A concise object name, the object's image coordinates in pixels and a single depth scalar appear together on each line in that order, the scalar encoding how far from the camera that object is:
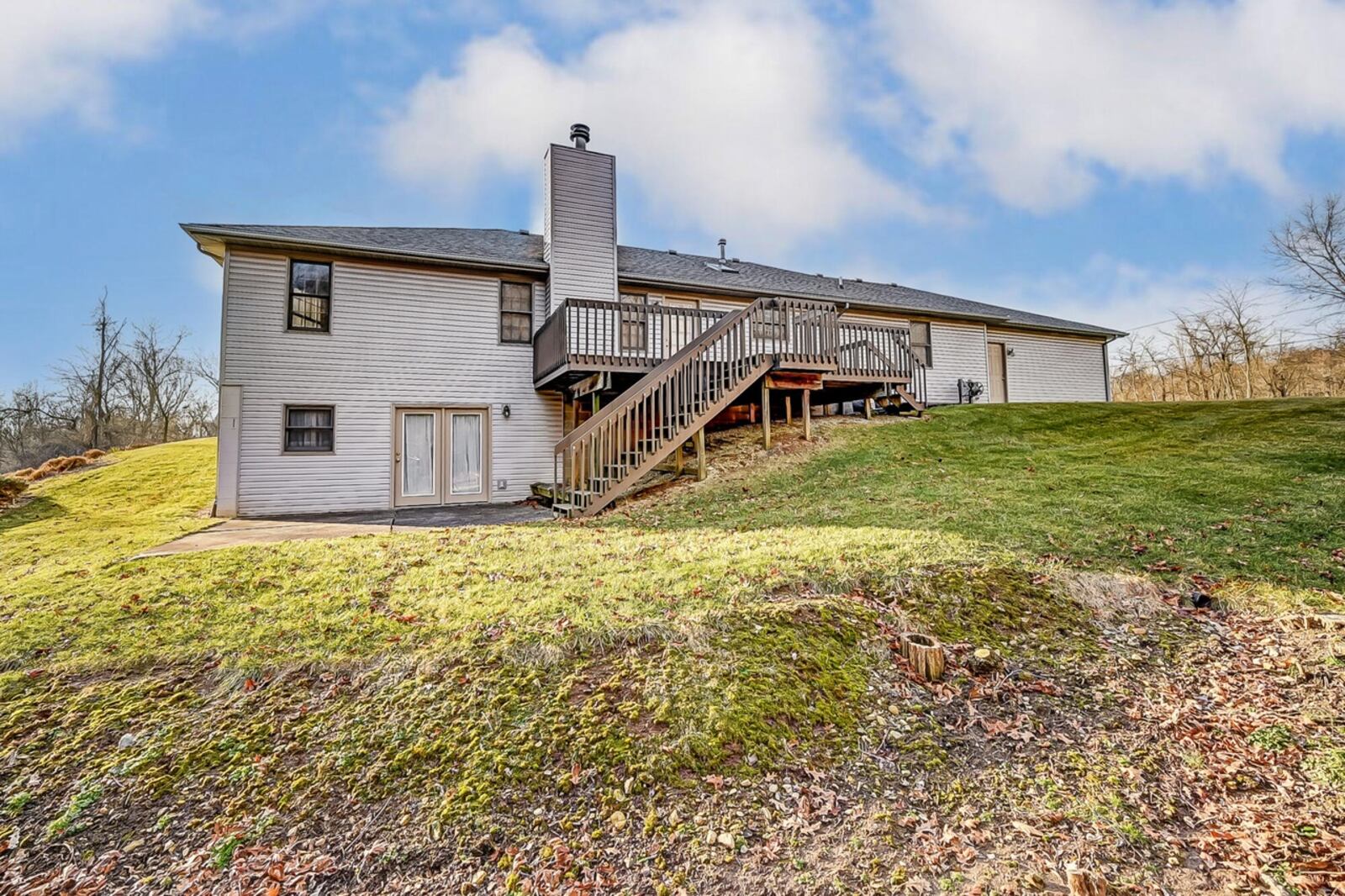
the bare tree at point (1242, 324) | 25.05
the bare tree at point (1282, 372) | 23.62
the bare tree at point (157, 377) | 27.47
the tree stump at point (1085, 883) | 2.17
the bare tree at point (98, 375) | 25.47
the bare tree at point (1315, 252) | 20.23
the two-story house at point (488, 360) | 9.91
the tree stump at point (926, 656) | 3.62
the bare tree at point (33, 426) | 23.95
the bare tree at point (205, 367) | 29.52
